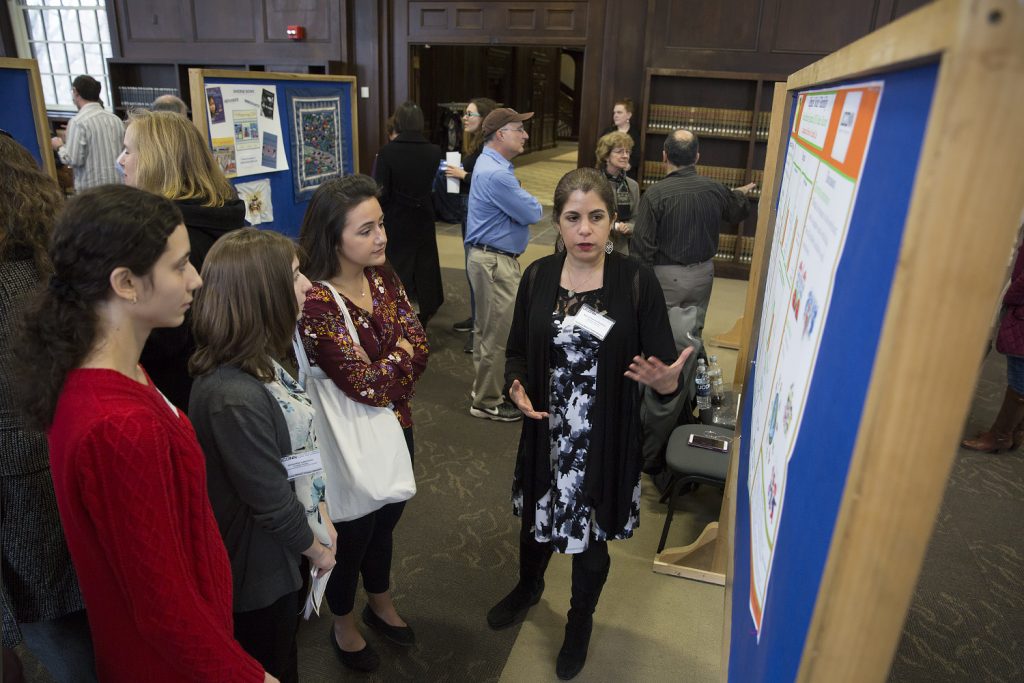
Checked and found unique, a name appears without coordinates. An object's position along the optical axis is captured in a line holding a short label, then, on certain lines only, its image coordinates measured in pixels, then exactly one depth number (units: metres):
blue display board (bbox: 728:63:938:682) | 0.49
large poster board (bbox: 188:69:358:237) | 3.43
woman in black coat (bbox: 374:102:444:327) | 4.47
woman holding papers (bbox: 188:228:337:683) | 1.40
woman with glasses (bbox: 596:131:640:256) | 4.22
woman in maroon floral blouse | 1.79
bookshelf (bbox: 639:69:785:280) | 6.73
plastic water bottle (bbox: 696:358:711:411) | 3.28
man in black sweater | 3.73
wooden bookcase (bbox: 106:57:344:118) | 8.66
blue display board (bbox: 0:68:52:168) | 2.44
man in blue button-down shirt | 3.64
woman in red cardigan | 1.03
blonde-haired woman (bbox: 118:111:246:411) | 2.08
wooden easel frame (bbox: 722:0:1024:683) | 0.39
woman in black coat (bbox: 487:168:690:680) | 1.87
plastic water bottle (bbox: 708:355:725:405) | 3.41
